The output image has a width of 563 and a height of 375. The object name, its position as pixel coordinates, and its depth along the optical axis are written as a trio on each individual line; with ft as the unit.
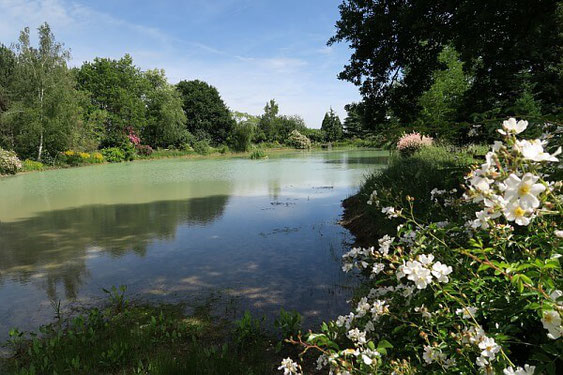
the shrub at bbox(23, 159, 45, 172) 71.56
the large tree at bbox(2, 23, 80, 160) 76.28
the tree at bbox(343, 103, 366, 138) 196.03
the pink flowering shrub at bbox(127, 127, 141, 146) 119.25
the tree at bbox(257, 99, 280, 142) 188.03
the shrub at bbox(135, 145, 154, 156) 121.29
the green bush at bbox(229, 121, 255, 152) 141.90
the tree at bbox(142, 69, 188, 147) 130.82
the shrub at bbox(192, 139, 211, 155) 131.44
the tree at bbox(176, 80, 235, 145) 161.63
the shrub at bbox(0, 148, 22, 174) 61.52
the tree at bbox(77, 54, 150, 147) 118.62
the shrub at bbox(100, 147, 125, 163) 103.40
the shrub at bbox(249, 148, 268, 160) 107.04
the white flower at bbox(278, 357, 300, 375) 4.65
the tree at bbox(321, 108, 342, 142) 208.23
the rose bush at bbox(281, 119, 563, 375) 3.30
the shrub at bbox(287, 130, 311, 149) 181.70
